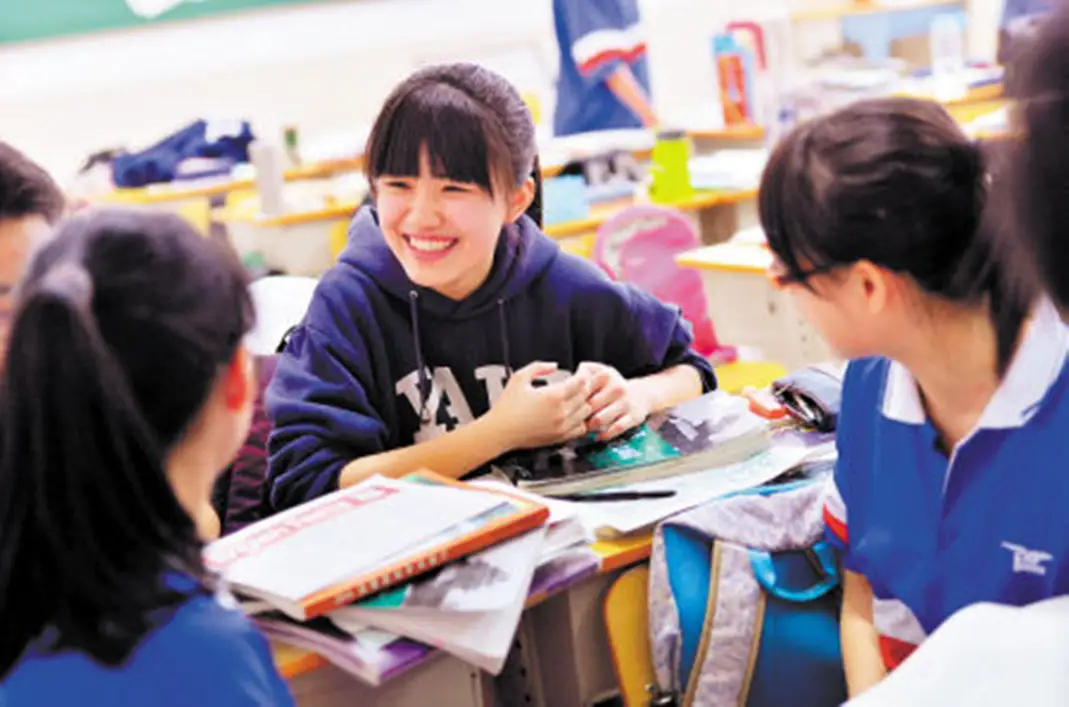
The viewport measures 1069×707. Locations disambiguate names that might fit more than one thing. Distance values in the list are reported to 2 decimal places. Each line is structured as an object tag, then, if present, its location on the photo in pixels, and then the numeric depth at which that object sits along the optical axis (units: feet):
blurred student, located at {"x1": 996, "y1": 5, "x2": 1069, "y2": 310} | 3.08
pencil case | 5.91
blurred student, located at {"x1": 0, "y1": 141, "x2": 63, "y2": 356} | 5.32
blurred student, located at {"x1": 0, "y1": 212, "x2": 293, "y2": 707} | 3.19
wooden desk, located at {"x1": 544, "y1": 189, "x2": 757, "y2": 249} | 11.99
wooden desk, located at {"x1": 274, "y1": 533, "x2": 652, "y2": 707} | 4.40
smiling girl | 5.81
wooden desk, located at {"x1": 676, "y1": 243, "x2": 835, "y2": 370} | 9.86
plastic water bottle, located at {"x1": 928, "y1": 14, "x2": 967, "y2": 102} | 15.11
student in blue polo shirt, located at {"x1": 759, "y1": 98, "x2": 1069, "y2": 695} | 4.21
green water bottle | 12.42
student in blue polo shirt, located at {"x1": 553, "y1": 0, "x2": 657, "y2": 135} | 14.40
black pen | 5.27
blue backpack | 4.91
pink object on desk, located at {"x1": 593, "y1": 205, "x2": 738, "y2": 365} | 10.48
